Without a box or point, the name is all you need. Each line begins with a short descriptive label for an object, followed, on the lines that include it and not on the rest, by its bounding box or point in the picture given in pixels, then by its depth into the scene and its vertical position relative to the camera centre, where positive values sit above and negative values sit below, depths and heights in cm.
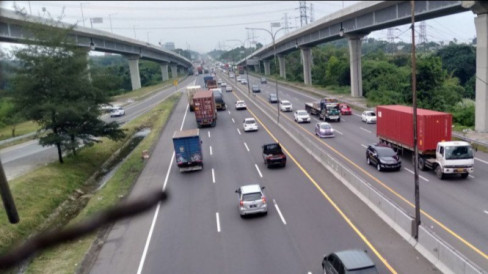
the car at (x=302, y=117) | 5453 -711
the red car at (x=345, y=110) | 5981 -726
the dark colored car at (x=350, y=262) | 1398 -650
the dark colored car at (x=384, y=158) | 2948 -698
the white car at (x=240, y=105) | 6900 -644
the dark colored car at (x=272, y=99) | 7531 -640
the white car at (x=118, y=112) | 7239 -637
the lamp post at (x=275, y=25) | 11991 +933
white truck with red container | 2675 -603
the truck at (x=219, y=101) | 6981 -561
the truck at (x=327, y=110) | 5378 -665
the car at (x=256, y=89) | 9592 -582
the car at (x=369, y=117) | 5175 -736
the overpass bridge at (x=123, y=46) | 6862 +506
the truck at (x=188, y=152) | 3328 -626
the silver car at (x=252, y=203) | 2252 -692
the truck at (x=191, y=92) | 7089 -406
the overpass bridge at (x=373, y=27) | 3694 +329
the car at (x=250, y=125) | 4953 -687
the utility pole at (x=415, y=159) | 1741 -441
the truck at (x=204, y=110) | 5281 -515
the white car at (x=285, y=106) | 6581 -683
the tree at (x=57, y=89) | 3400 -88
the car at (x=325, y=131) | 4434 -726
